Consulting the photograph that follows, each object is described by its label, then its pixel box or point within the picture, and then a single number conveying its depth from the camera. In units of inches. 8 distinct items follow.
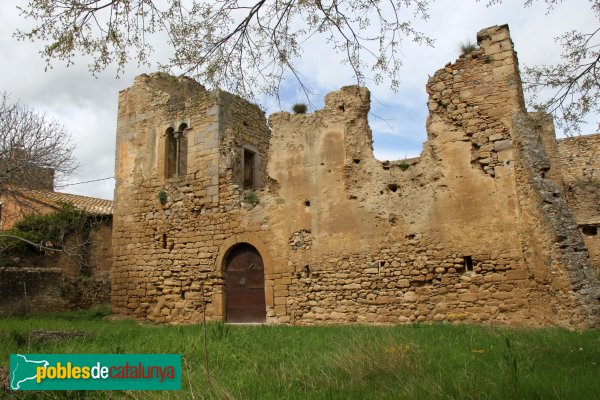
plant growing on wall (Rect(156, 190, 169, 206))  500.1
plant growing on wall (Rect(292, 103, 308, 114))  444.1
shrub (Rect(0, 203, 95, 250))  676.7
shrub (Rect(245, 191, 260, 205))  446.8
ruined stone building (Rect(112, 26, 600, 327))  329.7
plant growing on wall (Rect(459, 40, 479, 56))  376.4
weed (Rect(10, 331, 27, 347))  282.7
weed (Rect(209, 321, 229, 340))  300.2
